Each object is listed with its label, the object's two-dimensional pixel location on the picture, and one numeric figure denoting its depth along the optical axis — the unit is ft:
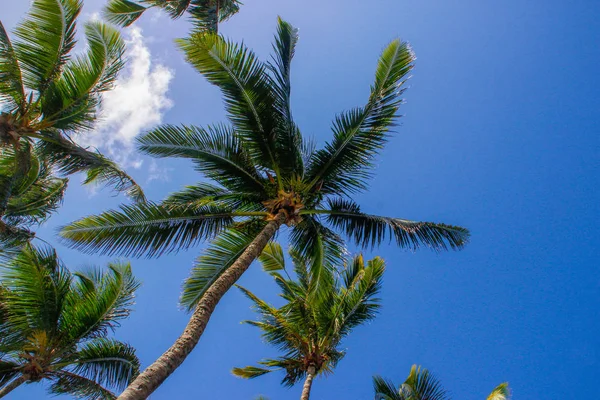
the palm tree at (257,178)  30.07
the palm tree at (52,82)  29.43
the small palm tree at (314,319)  39.58
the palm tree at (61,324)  30.76
